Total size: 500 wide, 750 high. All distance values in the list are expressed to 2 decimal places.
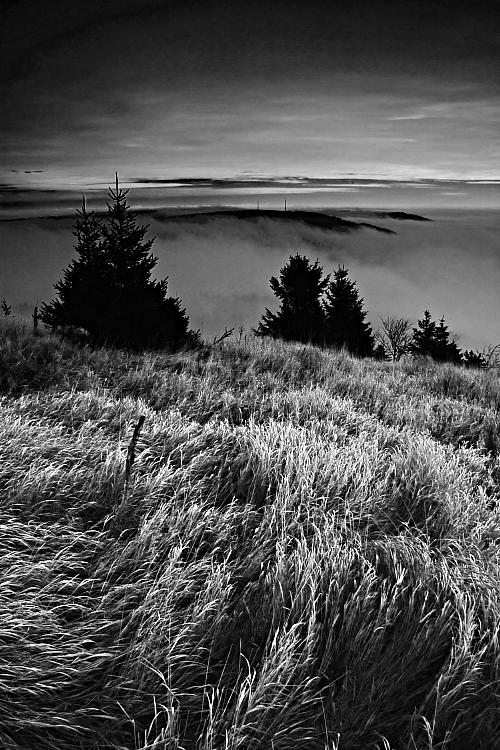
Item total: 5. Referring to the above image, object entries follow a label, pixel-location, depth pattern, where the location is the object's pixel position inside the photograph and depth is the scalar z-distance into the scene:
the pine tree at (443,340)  28.47
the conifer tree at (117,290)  10.54
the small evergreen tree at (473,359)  14.74
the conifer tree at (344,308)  32.03
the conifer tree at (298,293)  31.73
